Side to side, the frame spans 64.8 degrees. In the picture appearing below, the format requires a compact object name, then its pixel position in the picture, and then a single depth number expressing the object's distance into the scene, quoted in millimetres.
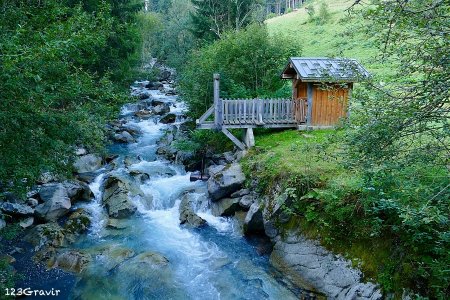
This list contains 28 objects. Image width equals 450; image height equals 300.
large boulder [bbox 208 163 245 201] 14477
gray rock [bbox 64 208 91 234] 13844
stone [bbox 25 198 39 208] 14768
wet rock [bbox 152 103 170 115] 32844
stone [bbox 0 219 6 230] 12545
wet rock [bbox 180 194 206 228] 14366
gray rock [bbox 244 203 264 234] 12516
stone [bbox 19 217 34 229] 13664
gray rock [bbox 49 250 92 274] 11479
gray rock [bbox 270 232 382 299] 8836
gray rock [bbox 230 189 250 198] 14082
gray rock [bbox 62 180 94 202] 16094
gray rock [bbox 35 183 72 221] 14406
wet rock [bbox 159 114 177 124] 30208
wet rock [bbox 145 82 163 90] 46206
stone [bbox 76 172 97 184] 18344
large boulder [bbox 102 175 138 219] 15195
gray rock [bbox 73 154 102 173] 19438
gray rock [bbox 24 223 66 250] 12715
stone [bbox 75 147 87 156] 20594
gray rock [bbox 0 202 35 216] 13812
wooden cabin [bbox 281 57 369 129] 16953
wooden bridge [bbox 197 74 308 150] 17297
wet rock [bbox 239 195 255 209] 13562
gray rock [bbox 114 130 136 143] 25531
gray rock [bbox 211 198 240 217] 14234
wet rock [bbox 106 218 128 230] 14359
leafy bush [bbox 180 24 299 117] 21578
